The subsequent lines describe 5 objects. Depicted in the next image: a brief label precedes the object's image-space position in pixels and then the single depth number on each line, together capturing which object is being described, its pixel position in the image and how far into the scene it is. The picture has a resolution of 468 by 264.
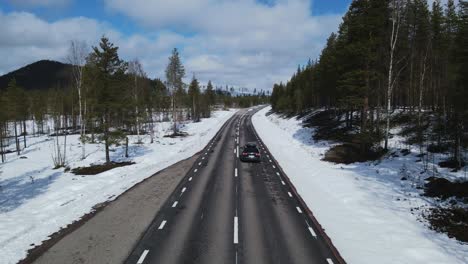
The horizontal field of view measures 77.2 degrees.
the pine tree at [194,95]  82.44
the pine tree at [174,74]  51.06
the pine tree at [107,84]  28.30
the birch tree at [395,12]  21.62
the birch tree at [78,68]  31.62
